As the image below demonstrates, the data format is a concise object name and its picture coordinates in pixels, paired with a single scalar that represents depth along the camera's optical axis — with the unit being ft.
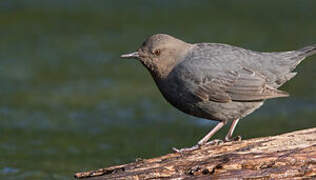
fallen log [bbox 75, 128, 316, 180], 29.84
